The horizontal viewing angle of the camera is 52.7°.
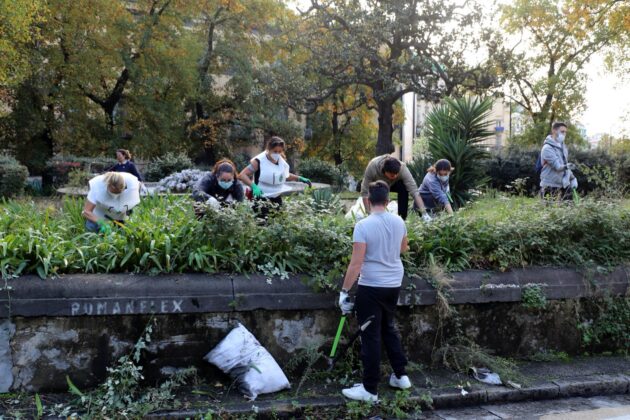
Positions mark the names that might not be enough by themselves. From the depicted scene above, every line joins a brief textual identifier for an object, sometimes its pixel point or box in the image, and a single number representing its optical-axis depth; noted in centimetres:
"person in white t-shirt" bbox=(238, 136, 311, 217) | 768
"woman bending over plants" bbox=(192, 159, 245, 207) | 722
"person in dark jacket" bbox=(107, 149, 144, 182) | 1093
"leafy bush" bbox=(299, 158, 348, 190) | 2450
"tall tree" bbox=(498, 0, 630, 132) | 2934
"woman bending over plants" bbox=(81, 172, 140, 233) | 683
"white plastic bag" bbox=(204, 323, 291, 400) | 514
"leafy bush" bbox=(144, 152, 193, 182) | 2120
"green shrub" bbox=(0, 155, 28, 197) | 1856
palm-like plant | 1181
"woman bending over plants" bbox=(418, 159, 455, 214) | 891
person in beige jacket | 688
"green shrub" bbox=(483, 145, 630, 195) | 2041
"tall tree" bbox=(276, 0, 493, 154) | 2250
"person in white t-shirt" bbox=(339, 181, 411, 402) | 508
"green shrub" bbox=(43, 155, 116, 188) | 2200
